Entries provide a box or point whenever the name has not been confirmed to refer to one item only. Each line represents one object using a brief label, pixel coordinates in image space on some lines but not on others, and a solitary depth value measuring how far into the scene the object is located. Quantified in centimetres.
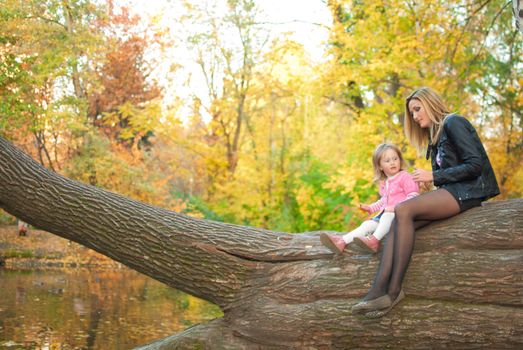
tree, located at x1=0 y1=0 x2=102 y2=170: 1309
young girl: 473
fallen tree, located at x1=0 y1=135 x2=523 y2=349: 453
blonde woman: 450
